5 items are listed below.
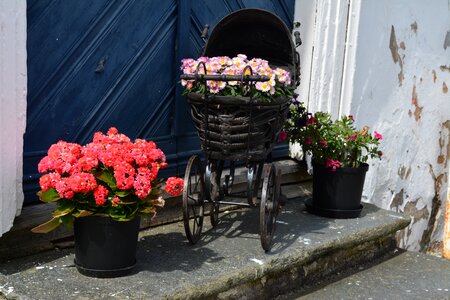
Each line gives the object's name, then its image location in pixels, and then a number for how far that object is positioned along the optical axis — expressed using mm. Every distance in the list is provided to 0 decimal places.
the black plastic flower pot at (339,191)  4488
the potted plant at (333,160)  4500
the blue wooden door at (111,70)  3609
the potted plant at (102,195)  3037
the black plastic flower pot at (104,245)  3107
